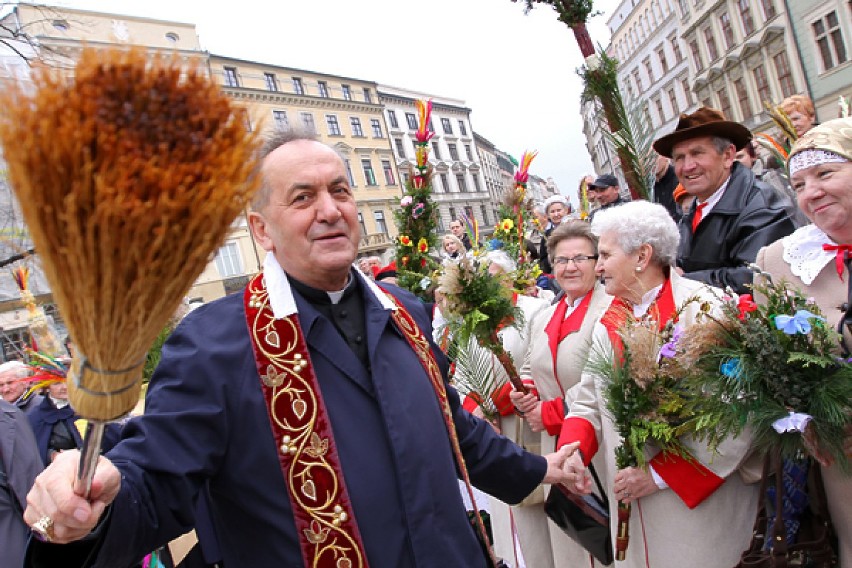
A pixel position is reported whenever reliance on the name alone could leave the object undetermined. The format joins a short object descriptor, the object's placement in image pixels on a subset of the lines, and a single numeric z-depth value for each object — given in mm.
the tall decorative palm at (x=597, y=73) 3885
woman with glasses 3561
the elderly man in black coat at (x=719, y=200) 3342
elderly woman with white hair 2551
